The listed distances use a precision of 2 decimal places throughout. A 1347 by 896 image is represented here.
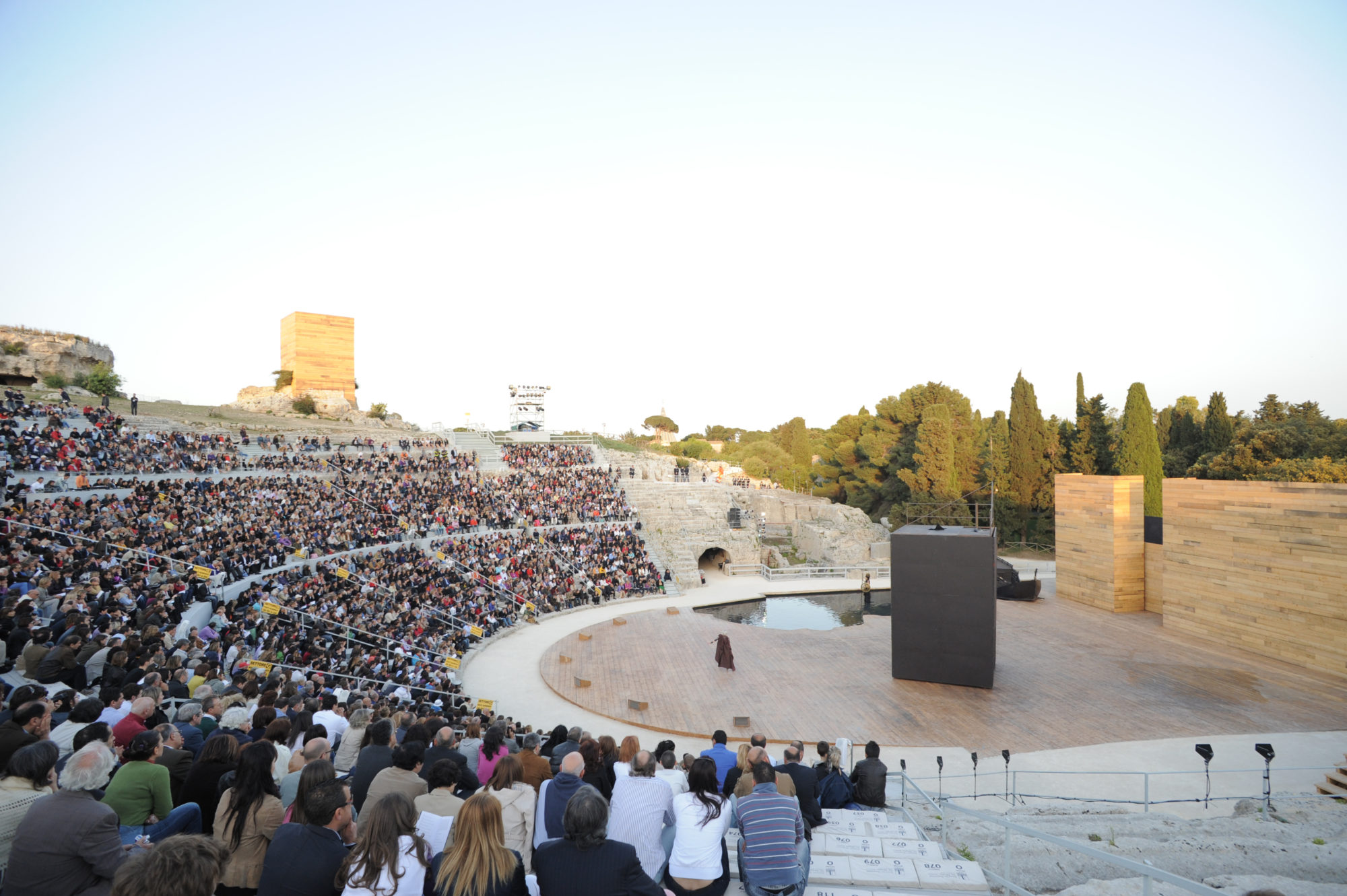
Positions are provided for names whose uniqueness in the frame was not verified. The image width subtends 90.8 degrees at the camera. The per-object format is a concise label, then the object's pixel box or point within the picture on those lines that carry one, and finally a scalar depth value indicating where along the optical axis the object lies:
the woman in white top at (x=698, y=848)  4.03
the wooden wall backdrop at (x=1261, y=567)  15.81
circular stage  13.34
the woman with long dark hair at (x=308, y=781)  3.18
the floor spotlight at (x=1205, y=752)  9.12
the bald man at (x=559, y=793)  4.33
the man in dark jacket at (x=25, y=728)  4.09
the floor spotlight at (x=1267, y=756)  8.70
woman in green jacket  3.88
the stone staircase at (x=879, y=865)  4.64
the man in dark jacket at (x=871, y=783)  6.98
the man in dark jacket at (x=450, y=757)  4.89
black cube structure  15.48
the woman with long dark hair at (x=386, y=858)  2.96
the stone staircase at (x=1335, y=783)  10.01
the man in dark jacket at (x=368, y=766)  4.89
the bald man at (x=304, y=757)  4.46
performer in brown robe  17.06
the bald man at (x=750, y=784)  5.05
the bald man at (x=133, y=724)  5.14
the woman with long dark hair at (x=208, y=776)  4.12
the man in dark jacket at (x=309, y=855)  2.99
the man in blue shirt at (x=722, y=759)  6.41
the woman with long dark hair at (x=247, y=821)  3.45
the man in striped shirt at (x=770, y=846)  4.01
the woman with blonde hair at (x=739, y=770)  5.69
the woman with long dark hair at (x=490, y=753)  5.62
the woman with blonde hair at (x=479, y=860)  2.91
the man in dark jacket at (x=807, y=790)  5.56
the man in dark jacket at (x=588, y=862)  3.01
